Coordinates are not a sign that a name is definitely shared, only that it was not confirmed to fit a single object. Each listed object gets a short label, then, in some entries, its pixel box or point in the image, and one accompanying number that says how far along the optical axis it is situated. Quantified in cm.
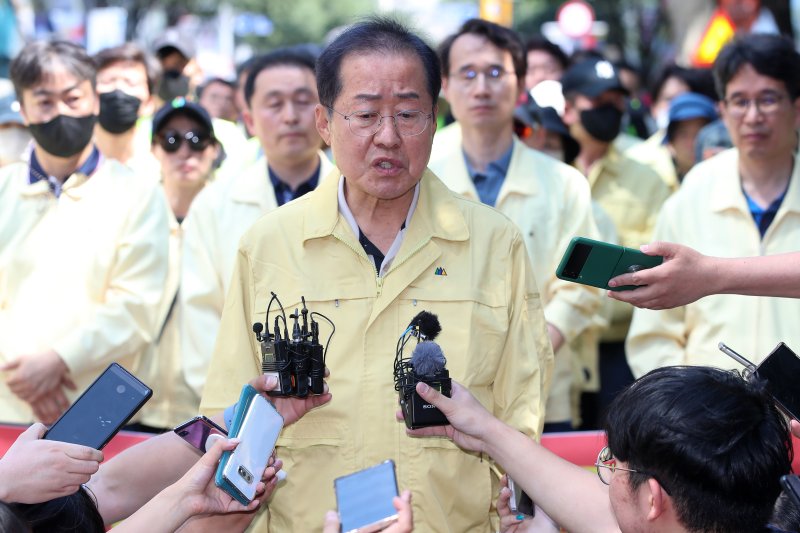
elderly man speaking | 361
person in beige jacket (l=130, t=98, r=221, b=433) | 641
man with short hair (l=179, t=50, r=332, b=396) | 573
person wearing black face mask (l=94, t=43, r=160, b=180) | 750
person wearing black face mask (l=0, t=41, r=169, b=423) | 553
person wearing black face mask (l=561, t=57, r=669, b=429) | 734
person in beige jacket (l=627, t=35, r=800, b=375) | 539
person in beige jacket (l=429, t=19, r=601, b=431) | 603
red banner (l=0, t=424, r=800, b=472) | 512
